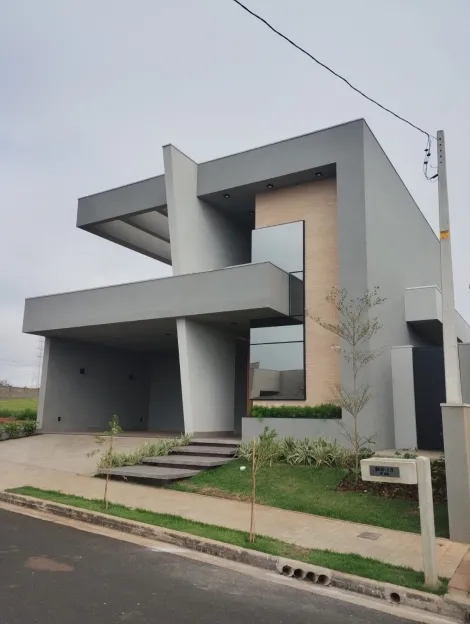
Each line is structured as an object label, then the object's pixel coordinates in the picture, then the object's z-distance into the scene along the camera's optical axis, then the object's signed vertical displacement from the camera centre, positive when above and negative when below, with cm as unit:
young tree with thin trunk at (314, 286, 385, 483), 1261 +193
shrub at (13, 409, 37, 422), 2259 -64
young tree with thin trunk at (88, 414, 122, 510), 860 -52
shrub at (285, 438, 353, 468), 1141 -110
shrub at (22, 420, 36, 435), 1912 -101
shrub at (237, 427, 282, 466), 1195 -112
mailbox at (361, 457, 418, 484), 570 -71
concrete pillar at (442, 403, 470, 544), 700 -80
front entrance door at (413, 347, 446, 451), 1408 +52
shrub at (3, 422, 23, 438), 1855 -107
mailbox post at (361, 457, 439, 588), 523 -80
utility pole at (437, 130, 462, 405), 749 +190
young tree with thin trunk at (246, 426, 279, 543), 1155 -116
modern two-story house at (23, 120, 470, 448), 1436 +387
